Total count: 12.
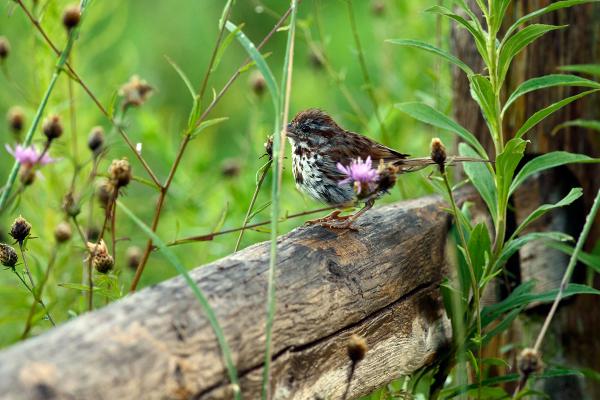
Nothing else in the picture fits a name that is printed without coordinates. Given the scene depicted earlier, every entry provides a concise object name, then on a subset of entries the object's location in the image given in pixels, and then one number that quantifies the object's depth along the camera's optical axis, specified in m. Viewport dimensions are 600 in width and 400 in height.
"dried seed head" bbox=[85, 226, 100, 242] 7.94
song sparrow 6.42
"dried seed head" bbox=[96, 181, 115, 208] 5.17
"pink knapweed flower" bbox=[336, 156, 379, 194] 4.82
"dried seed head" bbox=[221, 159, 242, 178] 9.10
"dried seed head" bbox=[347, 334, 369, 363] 4.31
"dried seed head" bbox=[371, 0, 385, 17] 9.79
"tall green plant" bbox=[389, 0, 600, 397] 5.48
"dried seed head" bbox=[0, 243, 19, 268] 4.98
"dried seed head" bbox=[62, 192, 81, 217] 4.42
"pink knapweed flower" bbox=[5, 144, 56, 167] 4.43
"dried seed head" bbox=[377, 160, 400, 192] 4.65
